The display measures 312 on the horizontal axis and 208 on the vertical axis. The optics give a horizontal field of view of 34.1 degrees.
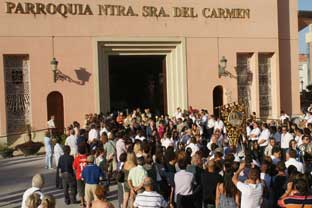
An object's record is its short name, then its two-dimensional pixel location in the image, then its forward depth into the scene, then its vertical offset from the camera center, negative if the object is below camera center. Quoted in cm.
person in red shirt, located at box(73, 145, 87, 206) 1062 -128
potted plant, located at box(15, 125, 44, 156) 1900 -168
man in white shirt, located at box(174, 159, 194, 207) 864 -145
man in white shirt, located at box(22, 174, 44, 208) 719 -120
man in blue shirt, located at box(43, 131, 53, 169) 1555 -152
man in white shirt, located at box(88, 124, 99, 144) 1499 -99
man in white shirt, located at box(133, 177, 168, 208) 729 -143
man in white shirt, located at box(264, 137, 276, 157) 1225 -125
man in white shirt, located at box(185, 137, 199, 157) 1221 -114
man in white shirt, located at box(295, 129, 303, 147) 1252 -103
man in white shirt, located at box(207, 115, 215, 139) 1792 -99
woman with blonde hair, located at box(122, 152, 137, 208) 933 -123
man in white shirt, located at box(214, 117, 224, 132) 1704 -90
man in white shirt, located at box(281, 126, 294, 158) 1327 -111
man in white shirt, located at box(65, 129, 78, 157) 1428 -115
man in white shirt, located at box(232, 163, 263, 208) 745 -137
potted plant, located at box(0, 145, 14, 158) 1883 -182
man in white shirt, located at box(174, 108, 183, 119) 2039 -63
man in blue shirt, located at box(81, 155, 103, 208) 980 -148
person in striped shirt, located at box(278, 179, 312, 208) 685 -139
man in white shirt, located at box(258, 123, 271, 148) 1413 -115
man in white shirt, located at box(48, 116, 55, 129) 2003 -87
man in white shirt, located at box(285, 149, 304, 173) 942 -124
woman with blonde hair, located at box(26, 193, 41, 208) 632 -124
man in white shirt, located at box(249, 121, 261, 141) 1492 -108
